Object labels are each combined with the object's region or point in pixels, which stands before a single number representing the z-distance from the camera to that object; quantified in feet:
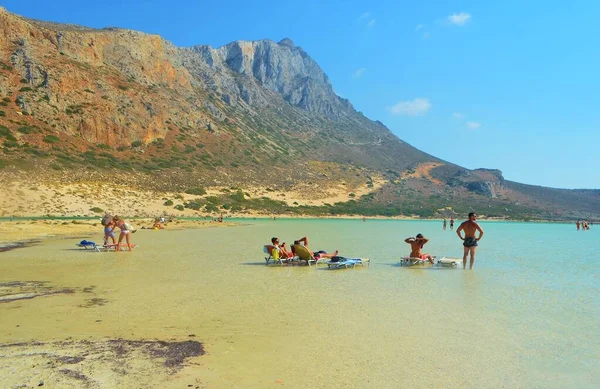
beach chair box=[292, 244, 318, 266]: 55.93
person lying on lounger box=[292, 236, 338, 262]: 55.93
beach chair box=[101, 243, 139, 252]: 69.87
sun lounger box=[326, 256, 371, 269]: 52.60
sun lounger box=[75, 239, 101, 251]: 69.82
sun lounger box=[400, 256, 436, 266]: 56.39
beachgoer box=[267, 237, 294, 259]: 56.65
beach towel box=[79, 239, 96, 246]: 70.18
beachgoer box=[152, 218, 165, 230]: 130.62
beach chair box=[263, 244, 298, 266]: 56.43
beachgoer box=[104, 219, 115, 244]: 72.74
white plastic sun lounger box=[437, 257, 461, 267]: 54.44
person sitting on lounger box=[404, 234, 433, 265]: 57.11
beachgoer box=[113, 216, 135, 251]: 70.01
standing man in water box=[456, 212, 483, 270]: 53.01
